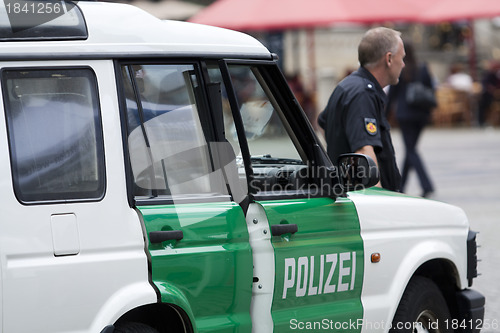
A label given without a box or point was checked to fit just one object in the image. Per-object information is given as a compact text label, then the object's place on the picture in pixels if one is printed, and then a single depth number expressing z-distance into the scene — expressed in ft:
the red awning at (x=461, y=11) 126.72
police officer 37.32
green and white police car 23.34
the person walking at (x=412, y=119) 79.15
